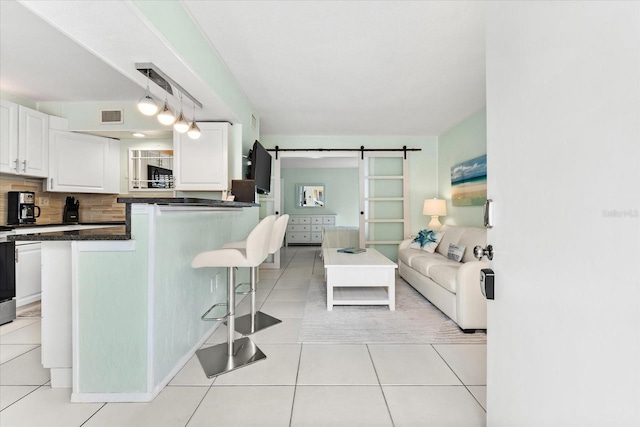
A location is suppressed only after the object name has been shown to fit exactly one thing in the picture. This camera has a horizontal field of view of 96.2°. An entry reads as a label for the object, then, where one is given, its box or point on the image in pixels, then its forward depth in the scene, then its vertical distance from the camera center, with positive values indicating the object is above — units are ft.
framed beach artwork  12.98 +1.49
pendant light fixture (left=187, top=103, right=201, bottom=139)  9.29 +2.69
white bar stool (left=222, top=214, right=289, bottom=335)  8.15 -3.27
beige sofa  8.12 -2.18
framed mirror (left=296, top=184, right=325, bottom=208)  29.50 +1.87
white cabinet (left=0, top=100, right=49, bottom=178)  10.17 +2.76
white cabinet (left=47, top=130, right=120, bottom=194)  11.79 +2.20
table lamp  16.10 +0.15
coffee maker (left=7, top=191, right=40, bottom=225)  10.73 +0.23
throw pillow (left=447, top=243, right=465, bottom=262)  11.58 -1.64
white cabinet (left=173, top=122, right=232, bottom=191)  11.14 +2.08
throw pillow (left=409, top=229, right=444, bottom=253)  13.93 -1.38
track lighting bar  7.02 +3.60
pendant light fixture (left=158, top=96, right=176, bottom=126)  8.18 +2.79
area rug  7.74 -3.37
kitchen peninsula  5.18 -1.73
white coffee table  9.98 -2.30
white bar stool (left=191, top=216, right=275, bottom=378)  6.14 -1.82
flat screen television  11.74 +1.98
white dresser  28.60 -1.48
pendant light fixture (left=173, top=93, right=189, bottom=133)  8.71 +2.72
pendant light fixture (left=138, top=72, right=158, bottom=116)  7.30 +2.76
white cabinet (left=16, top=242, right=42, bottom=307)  10.04 -2.13
